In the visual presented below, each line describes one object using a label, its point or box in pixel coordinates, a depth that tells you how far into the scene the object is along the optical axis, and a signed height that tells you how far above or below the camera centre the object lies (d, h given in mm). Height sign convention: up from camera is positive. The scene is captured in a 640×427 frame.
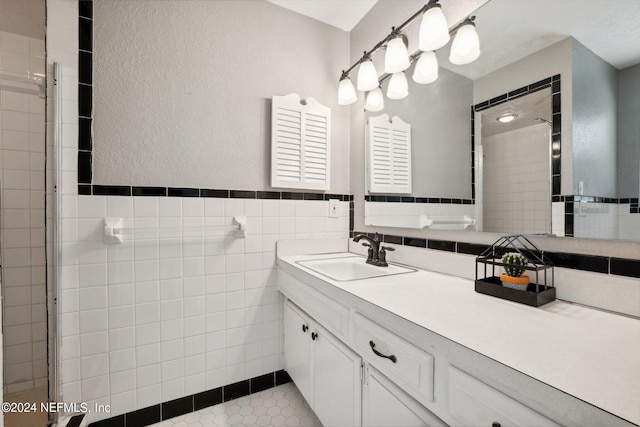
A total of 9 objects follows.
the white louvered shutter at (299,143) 1722 +450
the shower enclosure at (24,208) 1136 +24
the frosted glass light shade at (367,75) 1728 +864
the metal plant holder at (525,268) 903 -233
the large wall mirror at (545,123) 842 +329
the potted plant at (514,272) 952 -210
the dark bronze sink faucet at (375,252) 1570 -225
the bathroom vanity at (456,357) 509 -320
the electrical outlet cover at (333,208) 1948 +36
